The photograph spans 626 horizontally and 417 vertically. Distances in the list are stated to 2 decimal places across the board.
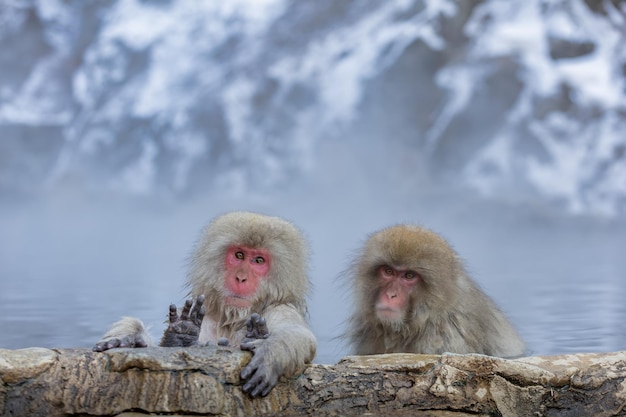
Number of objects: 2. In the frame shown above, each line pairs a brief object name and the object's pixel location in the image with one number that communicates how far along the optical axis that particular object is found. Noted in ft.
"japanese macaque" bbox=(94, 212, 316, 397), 10.93
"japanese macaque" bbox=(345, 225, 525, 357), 12.70
